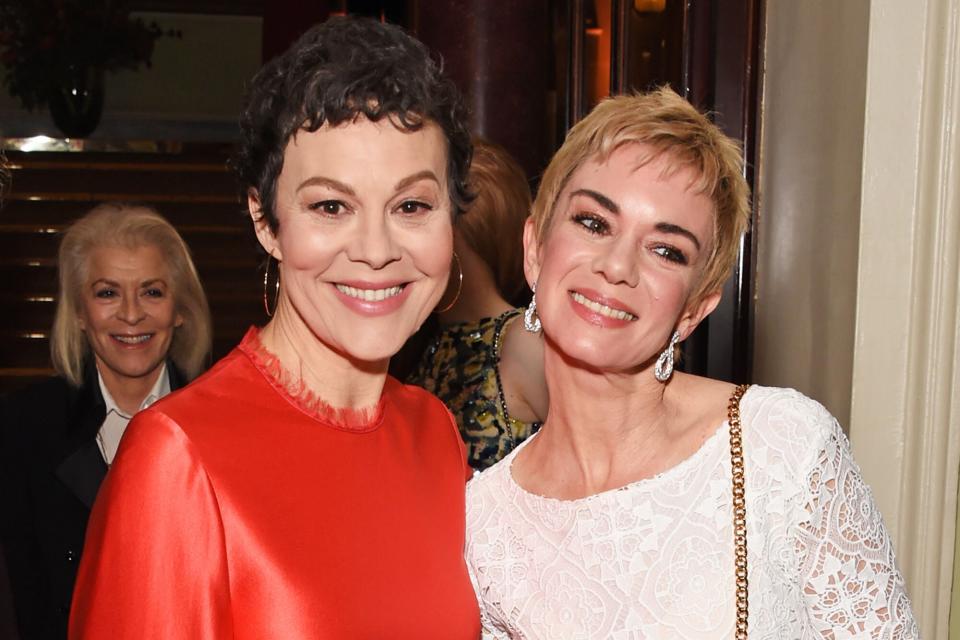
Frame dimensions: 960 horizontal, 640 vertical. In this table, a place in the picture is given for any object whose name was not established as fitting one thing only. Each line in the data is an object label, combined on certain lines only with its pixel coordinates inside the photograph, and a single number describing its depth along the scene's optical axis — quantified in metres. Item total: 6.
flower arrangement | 8.55
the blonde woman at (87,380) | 2.84
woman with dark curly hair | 1.50
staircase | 7.44
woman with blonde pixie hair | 1.71
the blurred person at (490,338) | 2.71
